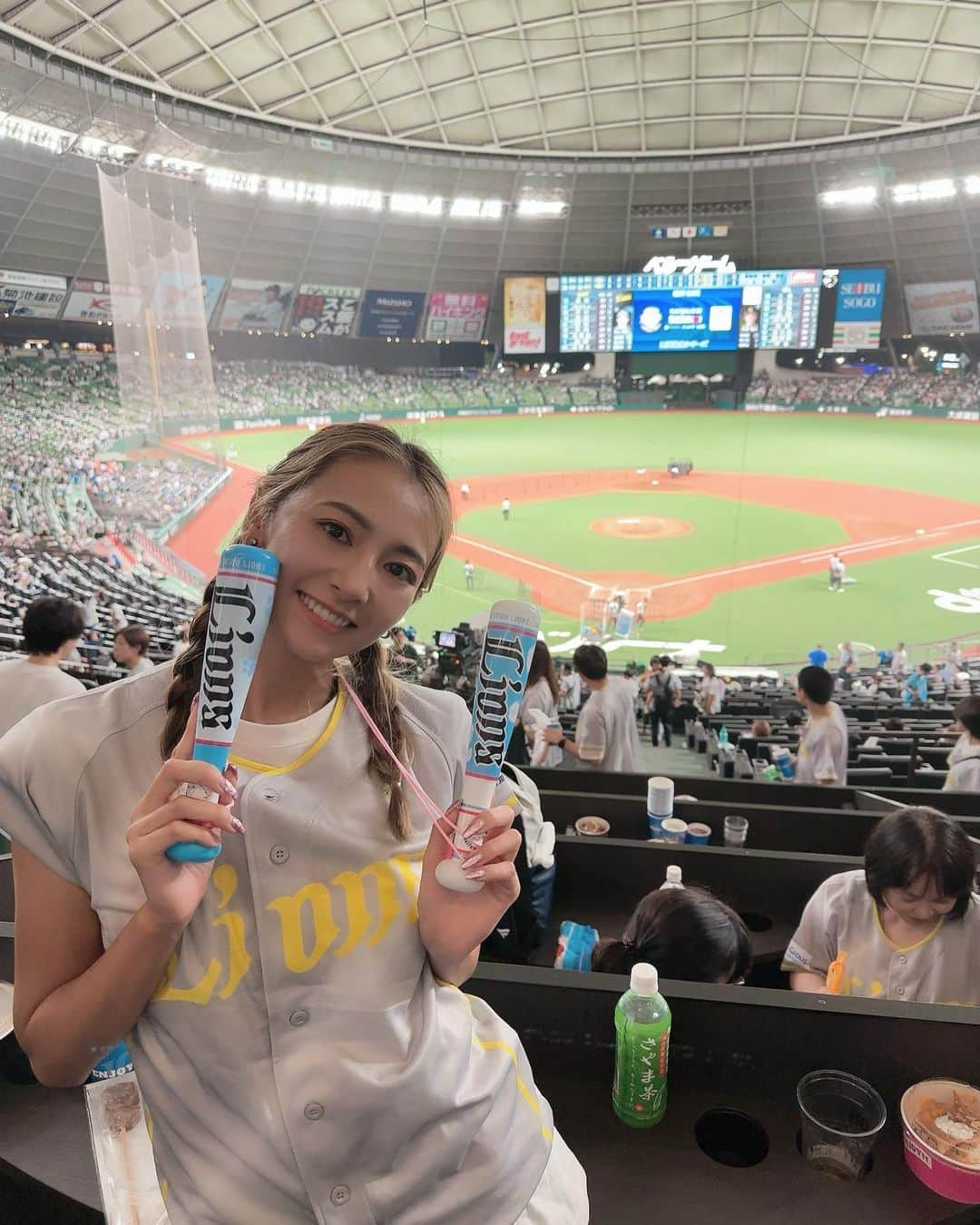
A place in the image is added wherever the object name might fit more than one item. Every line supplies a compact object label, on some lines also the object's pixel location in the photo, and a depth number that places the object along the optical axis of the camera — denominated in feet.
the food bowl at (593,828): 11.13
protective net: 35.06
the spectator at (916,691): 35.16
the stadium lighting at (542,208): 110.01
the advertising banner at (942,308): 104.99
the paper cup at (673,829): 10.19
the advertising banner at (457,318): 113.80
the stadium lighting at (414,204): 103.91
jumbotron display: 103.86
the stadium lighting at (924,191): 99.76
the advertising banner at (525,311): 110.83
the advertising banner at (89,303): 83.10
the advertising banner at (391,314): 109.81
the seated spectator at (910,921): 6.97
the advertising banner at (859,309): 104.73
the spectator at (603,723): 16.02
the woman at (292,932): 3.41
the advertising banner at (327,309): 104.22
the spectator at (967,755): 14.53
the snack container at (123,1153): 4.56
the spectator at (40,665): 12.66
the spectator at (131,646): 18.88
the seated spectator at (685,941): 6.45
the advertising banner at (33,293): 76.28
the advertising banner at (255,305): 96.68
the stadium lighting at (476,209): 107.96
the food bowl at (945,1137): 4.97
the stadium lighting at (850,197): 104.01
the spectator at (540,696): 16.56
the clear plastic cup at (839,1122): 5.16
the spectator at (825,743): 16.44
